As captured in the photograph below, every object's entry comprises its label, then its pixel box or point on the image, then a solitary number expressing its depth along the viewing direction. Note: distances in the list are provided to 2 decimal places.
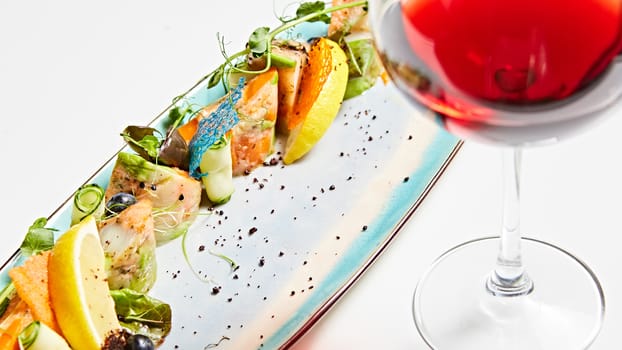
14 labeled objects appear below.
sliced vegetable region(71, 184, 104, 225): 0.78
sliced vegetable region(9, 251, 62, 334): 0.73
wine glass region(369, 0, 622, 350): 0.63
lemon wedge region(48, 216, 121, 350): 0.72
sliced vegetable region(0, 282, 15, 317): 0.74
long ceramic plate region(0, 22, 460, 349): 0.75
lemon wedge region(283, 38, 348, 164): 0.83
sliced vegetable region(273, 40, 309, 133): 0.84
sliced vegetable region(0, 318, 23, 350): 0.72
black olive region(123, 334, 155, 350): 0.73
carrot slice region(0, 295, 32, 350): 0.72
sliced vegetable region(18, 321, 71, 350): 0.71
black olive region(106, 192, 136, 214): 0.79
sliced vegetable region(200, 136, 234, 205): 0.81
